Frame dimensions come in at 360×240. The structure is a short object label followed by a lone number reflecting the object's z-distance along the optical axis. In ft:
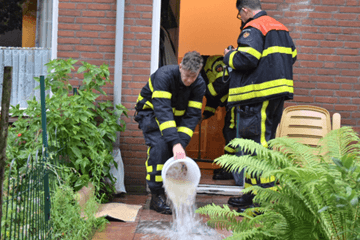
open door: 23.93
